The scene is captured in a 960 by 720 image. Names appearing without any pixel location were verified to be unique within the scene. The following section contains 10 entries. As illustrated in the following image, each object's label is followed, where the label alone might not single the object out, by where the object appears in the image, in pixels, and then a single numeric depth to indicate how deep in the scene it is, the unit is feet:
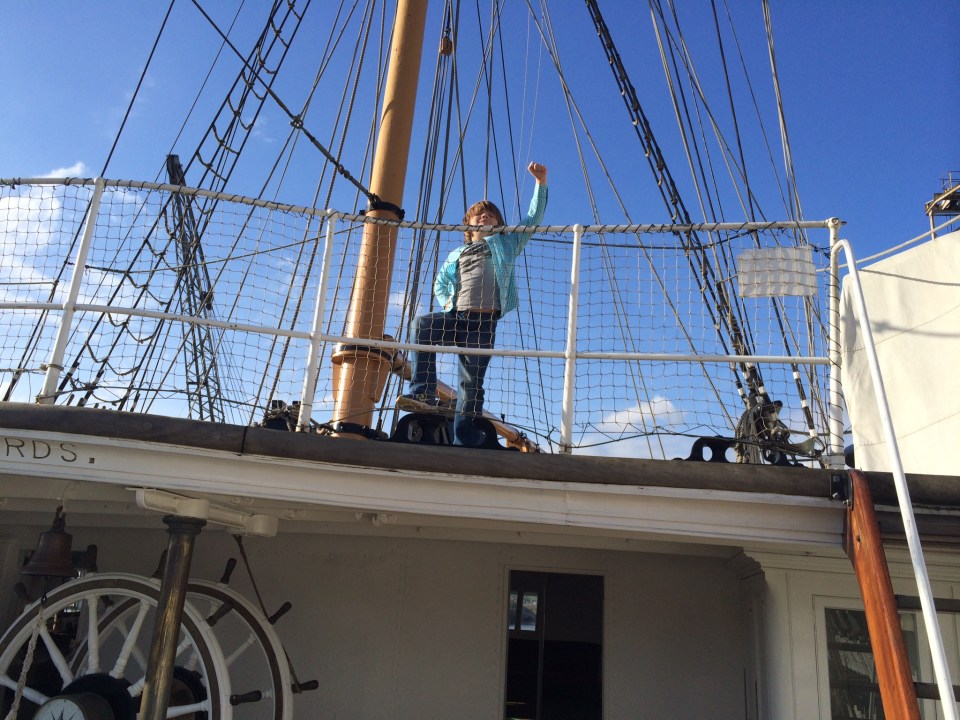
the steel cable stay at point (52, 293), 14.87
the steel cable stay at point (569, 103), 26.58
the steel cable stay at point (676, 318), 11.80
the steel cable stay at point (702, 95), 24.86
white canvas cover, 10.86
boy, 12.93
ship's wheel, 12.83
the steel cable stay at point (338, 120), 19.22
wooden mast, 14.97
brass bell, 12.51
